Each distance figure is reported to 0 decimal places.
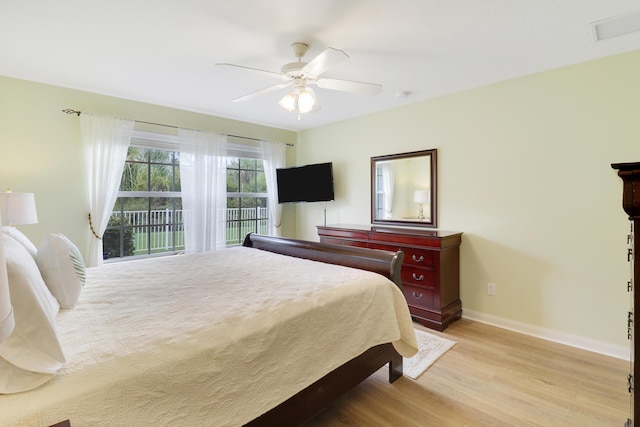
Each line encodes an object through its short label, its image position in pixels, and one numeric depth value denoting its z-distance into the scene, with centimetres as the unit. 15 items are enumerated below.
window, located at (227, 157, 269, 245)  443
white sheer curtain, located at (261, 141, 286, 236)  464
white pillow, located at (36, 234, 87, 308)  145
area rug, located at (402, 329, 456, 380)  228
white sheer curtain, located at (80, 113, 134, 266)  317
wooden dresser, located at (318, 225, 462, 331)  300
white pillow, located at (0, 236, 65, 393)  87
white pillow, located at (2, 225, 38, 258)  164
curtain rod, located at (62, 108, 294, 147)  306
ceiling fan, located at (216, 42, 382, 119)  217
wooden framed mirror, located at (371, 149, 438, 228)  354
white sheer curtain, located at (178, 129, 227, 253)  385
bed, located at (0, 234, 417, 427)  96
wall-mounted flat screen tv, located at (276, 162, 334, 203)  438
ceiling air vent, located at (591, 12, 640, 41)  196
